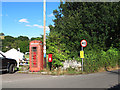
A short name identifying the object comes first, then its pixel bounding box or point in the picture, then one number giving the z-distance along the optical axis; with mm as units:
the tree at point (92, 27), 16766
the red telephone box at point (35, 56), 13836
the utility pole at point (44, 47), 14615
